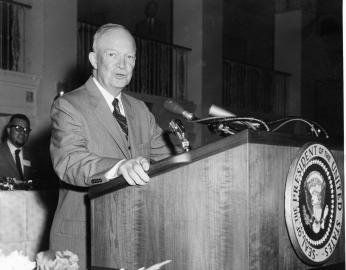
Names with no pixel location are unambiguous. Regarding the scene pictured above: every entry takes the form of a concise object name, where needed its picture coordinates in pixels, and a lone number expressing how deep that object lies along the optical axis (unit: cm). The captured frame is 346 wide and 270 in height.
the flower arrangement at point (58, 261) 98
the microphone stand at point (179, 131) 171
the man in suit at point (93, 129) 178
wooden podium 139
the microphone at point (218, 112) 176
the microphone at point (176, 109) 175
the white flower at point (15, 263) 87
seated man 616
